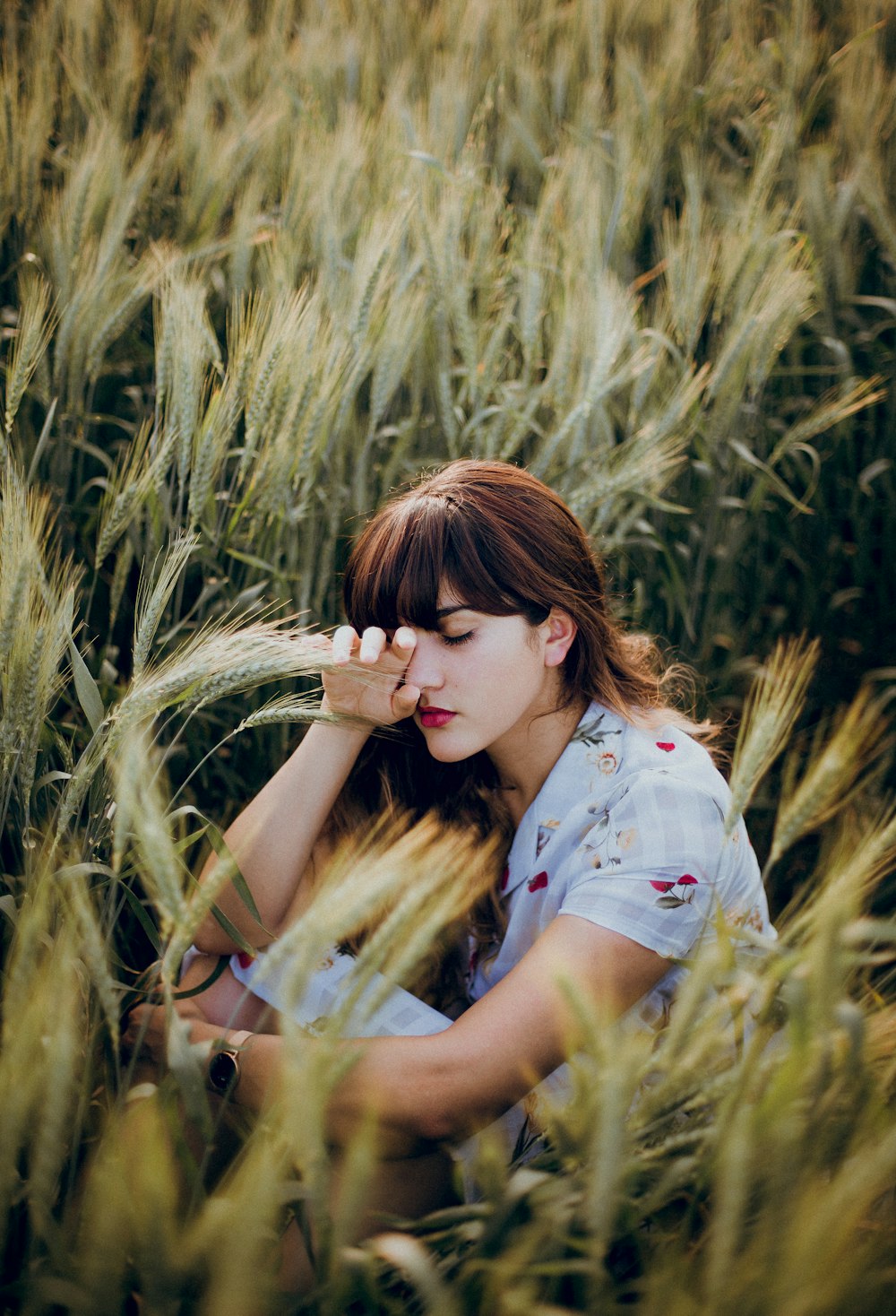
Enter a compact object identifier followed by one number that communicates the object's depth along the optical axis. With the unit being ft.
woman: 3.32
